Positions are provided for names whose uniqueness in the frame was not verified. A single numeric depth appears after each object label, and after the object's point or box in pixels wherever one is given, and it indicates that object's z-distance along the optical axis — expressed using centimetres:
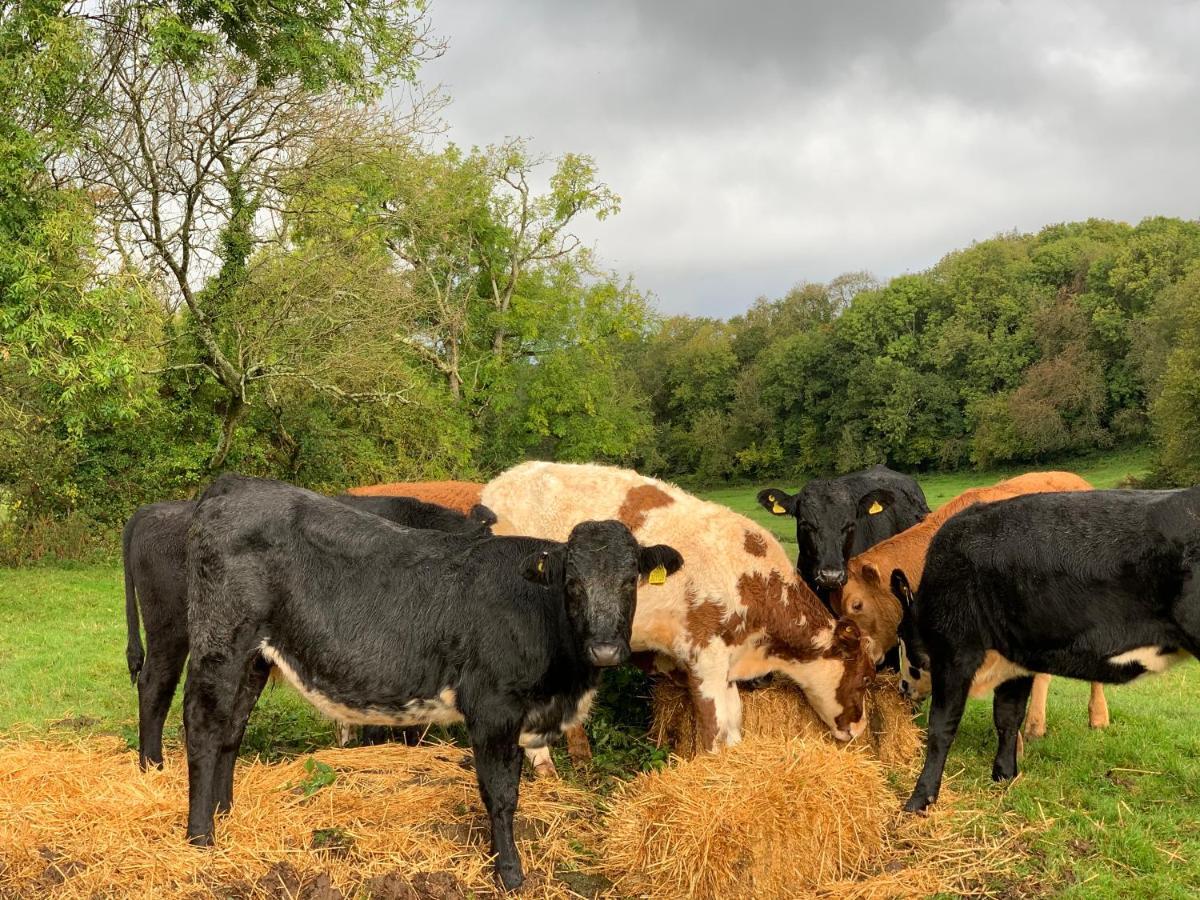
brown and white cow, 700
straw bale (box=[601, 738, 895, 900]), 518
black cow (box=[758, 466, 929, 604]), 845
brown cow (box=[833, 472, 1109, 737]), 800
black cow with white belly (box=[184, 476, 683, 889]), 519
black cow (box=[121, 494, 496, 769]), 662
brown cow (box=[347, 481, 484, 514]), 1092
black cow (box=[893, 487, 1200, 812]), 575
